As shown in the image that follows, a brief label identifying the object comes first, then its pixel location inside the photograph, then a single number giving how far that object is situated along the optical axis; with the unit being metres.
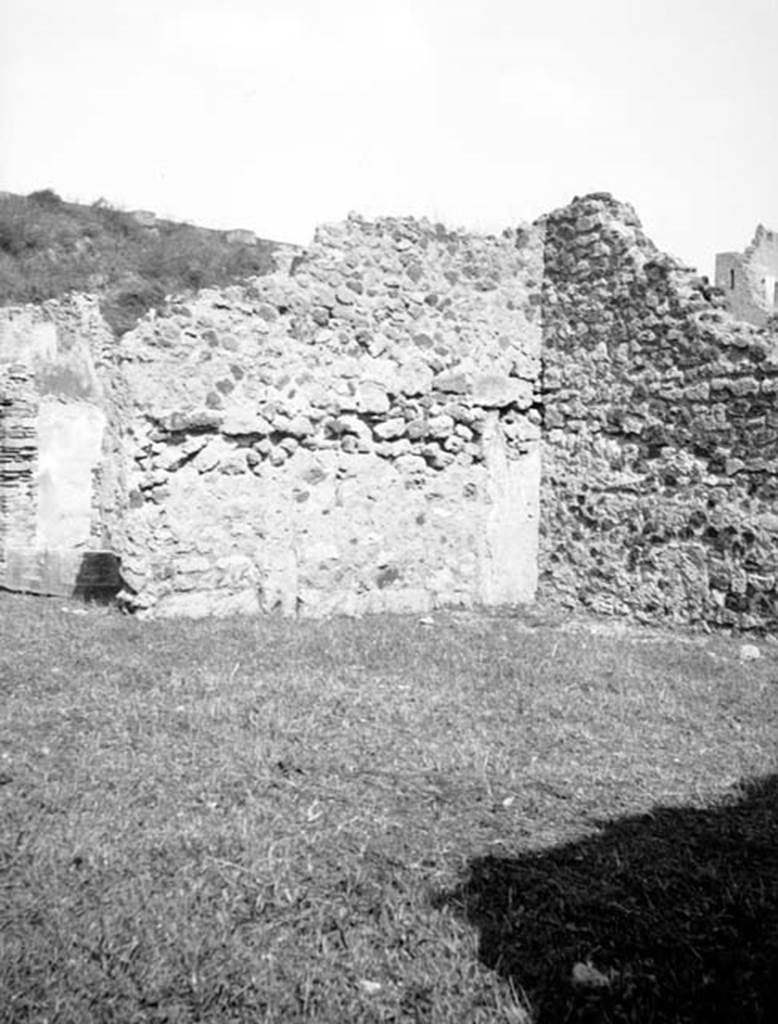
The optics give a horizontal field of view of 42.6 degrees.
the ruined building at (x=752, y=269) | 24.27
